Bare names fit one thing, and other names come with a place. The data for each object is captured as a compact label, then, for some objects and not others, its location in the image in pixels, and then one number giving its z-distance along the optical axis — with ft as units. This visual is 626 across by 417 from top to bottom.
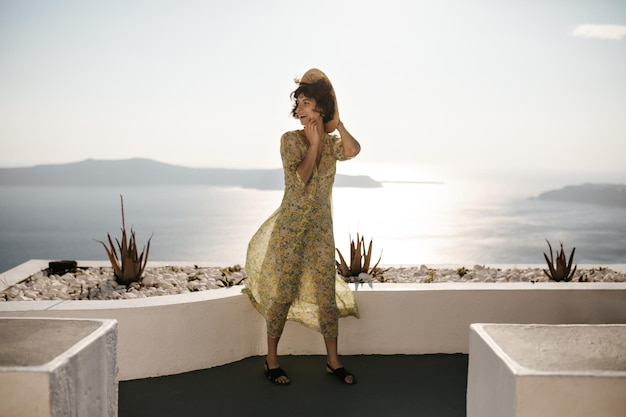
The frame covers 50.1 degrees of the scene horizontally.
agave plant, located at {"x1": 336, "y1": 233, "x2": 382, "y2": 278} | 14.10
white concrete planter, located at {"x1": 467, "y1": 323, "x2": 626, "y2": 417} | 5.78
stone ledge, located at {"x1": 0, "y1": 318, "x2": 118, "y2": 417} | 5.65
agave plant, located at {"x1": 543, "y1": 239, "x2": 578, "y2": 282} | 14.29
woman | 11.12
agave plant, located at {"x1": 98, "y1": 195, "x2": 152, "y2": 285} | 13.80
